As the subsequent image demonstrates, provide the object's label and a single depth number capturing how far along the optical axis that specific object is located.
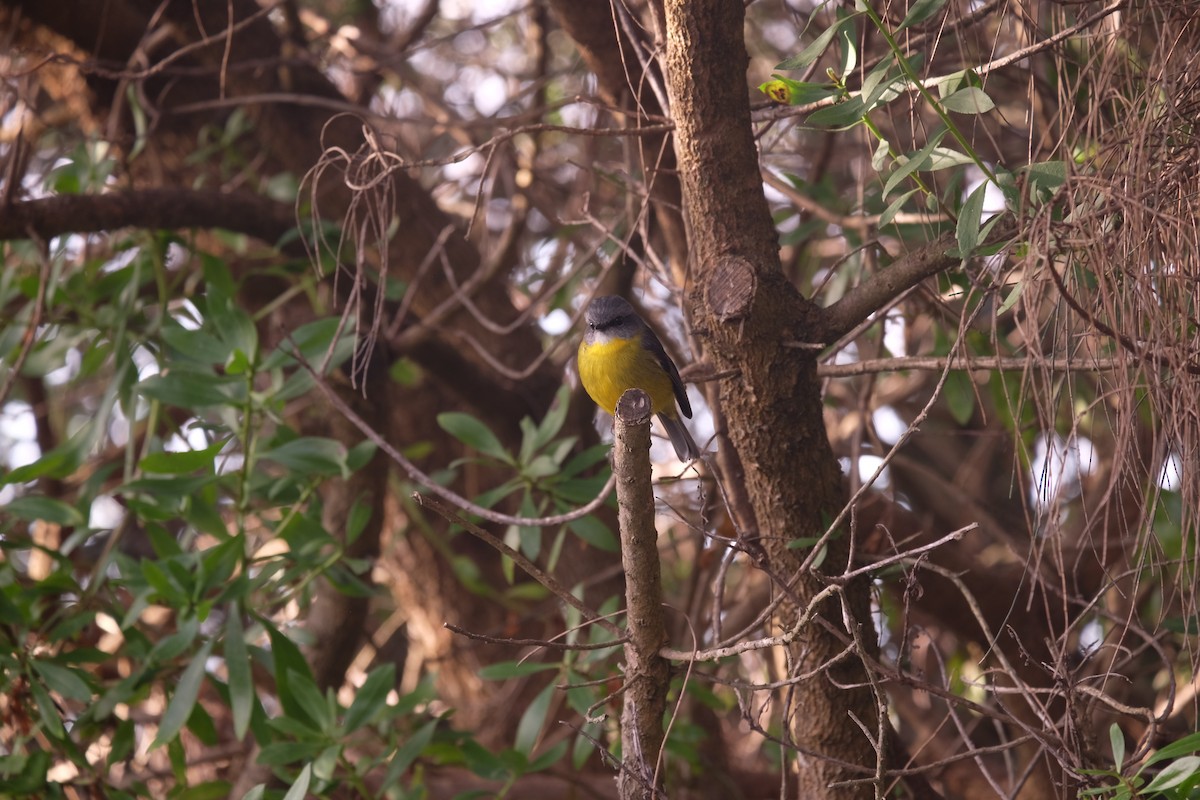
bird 6.82
